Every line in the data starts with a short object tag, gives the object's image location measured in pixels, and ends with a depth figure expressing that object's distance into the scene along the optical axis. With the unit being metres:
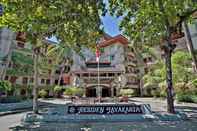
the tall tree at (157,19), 7.49
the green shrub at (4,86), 13.13
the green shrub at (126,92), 22.25
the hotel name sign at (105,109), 7.62
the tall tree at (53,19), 6.16
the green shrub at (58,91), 24.79
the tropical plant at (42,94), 23.47
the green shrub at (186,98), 15.56
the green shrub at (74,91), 21.56
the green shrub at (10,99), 14.01
